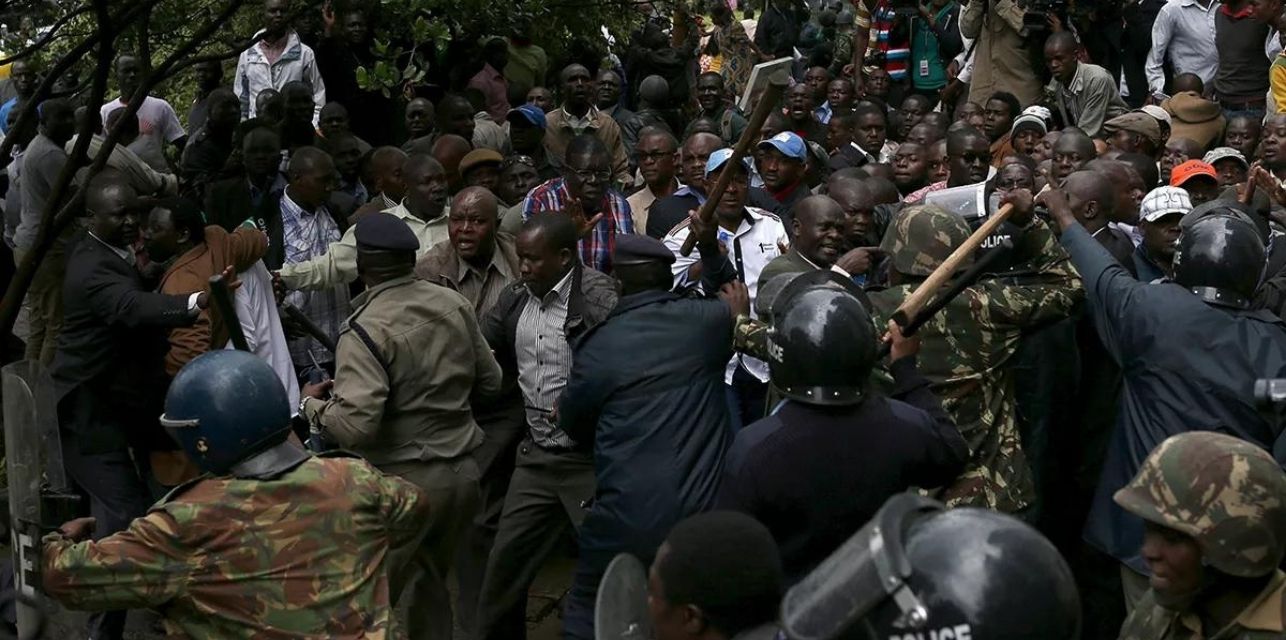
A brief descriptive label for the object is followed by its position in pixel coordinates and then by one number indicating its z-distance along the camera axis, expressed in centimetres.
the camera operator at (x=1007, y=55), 1388
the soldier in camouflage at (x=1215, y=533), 380
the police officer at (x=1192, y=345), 556
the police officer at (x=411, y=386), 661
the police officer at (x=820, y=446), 475
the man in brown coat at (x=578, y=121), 1249
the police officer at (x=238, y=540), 433
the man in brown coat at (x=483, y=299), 784
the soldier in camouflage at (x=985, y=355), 612
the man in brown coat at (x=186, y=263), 770
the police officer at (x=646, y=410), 621
